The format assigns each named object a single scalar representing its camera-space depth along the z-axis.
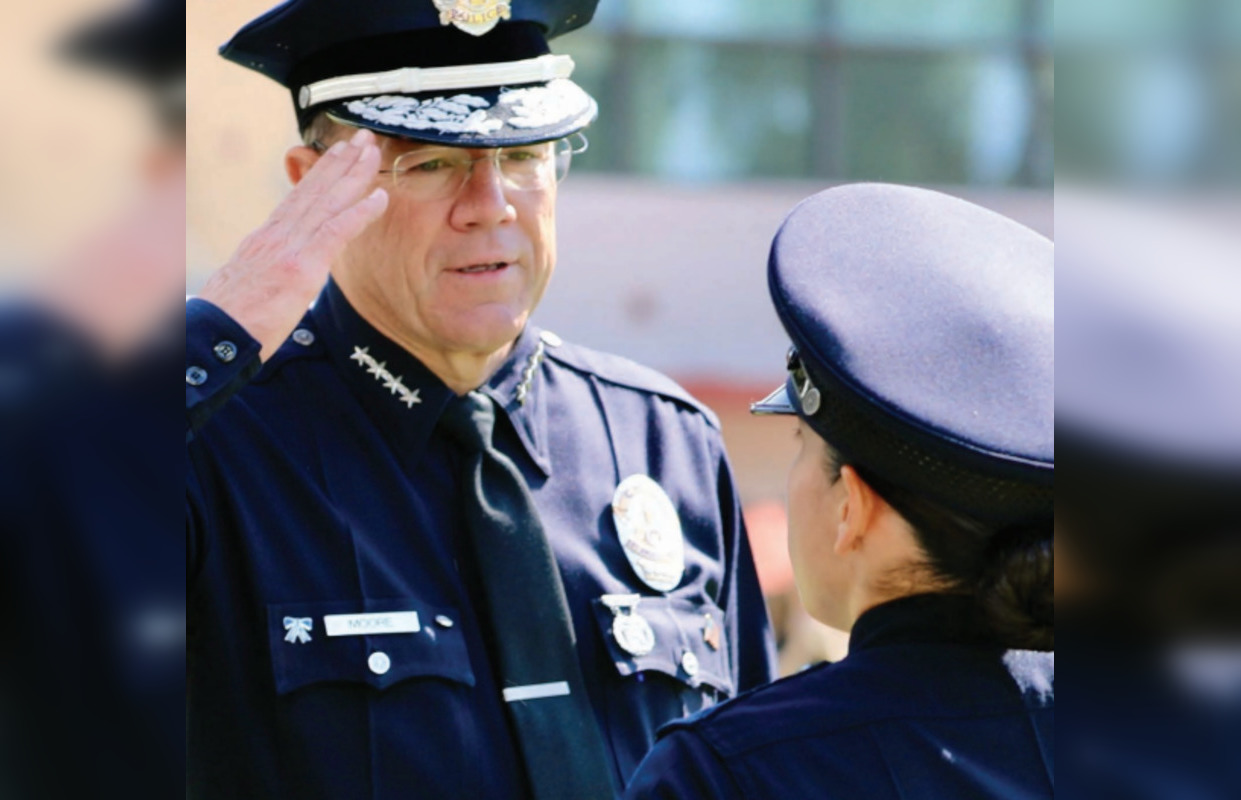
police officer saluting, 4.49
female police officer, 4.23
